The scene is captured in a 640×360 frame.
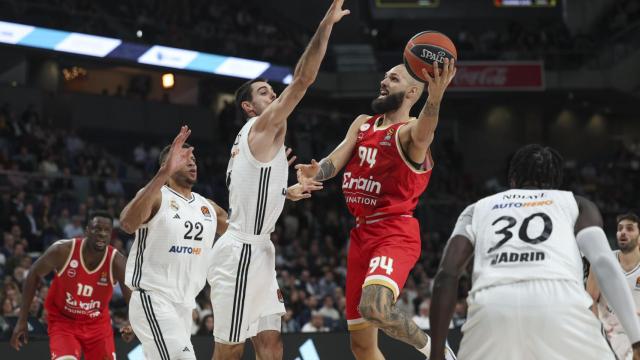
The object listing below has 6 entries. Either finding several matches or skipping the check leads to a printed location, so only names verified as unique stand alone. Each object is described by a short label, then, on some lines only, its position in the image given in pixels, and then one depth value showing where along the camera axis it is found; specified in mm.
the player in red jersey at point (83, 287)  15242
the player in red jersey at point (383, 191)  11549
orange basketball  11697
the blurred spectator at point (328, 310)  24938
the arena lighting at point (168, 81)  42597
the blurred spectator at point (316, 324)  23474
